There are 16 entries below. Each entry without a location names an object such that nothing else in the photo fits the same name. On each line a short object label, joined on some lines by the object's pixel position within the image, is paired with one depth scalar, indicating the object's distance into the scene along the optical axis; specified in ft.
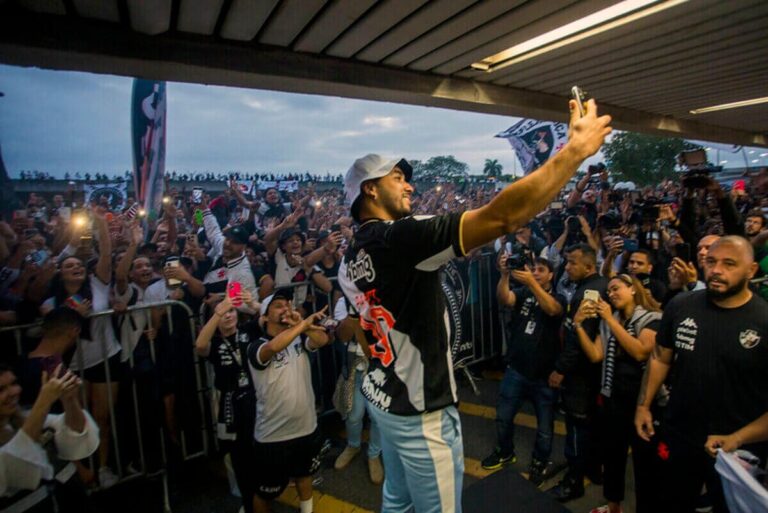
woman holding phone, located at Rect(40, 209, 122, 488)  11.91
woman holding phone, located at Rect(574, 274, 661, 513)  9.96
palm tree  238.48
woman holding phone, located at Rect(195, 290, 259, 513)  10.89
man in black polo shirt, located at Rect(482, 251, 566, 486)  12.57
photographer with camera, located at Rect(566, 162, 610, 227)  22.35
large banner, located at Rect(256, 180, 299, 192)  55.71
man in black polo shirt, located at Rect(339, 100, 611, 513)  5.31
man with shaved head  8.04
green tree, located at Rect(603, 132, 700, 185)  101.30
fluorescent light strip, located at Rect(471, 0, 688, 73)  10.64
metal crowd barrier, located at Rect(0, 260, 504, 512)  12.09
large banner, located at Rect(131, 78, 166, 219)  22.70
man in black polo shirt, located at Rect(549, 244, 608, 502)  11.36
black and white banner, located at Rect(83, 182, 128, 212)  32.83
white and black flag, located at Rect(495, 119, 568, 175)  34.45
